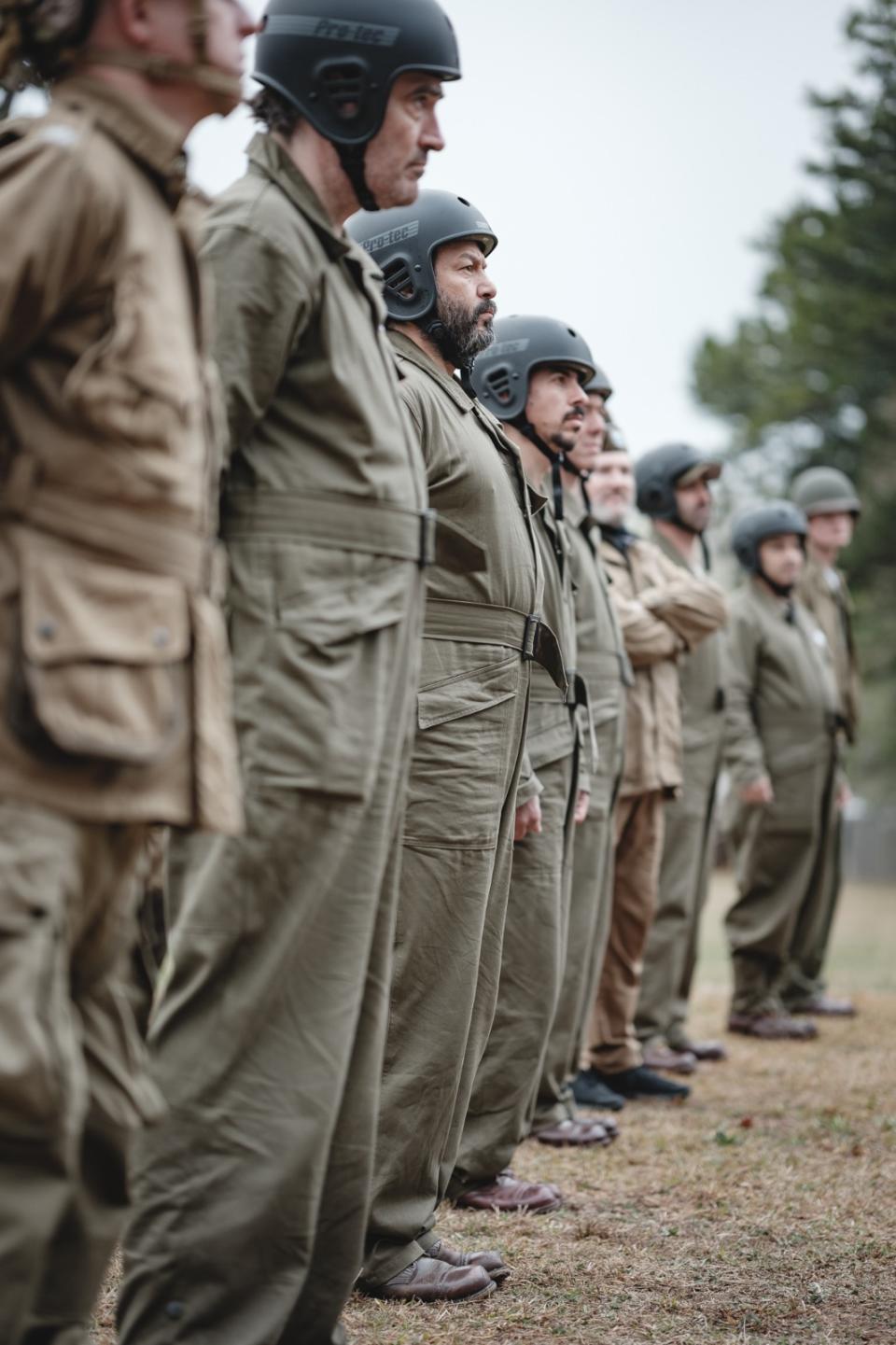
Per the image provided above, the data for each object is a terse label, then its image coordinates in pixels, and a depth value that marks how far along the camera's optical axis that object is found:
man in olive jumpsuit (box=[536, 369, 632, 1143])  6.13
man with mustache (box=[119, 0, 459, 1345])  2.94
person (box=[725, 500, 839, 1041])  9.52
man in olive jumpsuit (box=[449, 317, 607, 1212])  5.00
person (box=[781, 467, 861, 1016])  10.06
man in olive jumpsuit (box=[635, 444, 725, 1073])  8.36
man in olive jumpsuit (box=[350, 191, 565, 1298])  4.10
